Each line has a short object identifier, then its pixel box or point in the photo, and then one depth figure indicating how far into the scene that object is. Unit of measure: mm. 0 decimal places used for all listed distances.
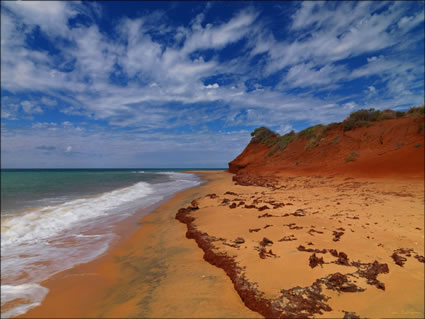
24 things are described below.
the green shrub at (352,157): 17141
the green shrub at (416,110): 16884
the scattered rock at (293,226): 5327
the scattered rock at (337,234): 4578
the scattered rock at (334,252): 3787
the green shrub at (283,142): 27547
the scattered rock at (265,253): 3992
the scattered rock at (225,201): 9407
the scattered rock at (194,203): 9925
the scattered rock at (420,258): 3604
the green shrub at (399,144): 15583
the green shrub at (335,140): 20588
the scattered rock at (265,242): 4562
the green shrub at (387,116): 20511
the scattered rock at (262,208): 7379
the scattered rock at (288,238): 4689
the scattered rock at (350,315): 2383
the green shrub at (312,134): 22906
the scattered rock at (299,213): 6421
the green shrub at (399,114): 20344
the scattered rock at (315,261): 3471
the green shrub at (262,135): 34125
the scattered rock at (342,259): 3511
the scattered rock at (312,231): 4953
